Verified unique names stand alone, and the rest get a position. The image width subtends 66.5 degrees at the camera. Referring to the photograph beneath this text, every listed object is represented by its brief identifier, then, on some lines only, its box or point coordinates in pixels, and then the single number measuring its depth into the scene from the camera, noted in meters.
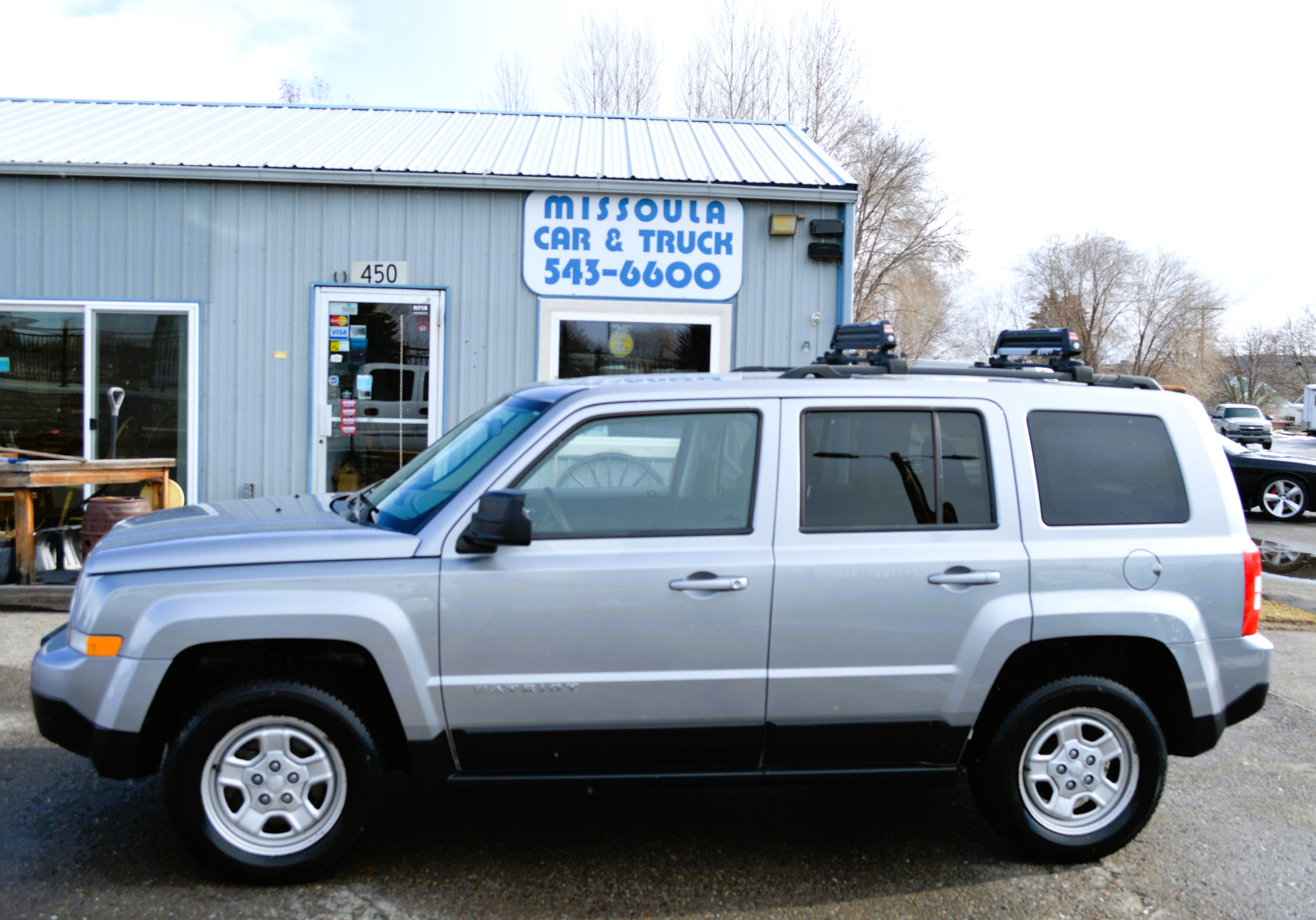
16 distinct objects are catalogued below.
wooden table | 7.48
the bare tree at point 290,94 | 45.81
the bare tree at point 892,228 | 40.47
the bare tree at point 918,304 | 43.50
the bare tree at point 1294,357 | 83.56
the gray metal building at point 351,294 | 9.72
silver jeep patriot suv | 3.30
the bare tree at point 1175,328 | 65.50
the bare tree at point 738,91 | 37.19
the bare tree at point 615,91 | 37.00
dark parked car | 14.86
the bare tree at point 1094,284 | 66.62
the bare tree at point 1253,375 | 84.00
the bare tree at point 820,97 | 37.28
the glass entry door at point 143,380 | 9.84
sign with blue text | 9.89
